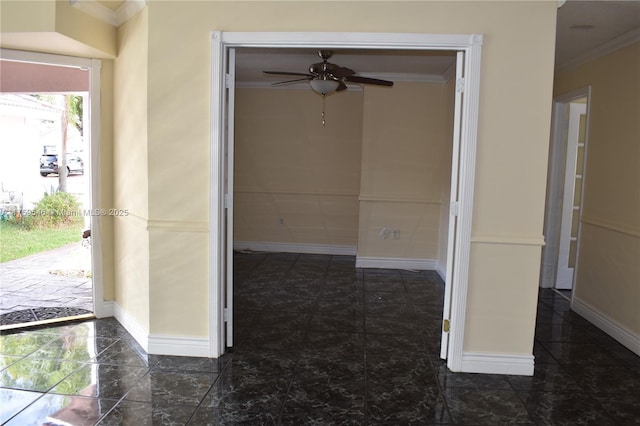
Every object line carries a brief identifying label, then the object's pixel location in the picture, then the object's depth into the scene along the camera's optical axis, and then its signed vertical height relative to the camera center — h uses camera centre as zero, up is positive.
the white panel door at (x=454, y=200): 3.05 -0.20
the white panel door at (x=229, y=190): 3.19 -0.19
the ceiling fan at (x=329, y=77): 4.21 +0.75
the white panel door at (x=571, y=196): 5.12 -0.26
